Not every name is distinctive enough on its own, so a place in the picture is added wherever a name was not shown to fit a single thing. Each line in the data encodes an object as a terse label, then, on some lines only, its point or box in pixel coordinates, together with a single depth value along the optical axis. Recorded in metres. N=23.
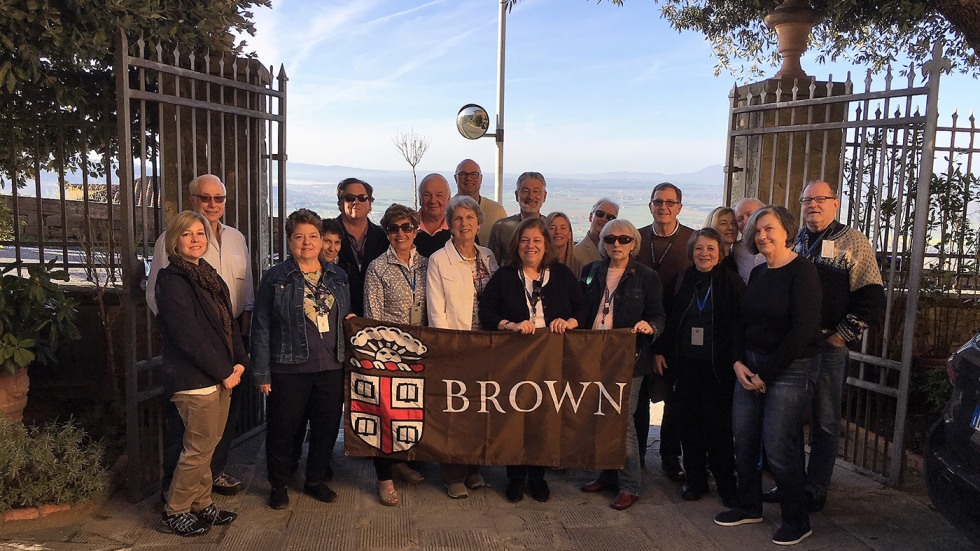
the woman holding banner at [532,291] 4.21
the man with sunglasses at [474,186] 5.66
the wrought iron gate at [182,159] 4.15
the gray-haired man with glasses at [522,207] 4.99
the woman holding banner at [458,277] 4.27
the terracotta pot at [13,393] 4.41
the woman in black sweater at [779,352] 3.59
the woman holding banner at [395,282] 4.25
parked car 2.98
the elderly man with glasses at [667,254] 4.72
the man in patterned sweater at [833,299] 4.00
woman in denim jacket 4.02
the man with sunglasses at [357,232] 4.69
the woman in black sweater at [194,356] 3.65
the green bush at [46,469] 3.91
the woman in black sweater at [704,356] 4.20
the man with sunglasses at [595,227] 5.11
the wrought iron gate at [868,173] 4.52
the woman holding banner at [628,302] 4.29
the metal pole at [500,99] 13.07
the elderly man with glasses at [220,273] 4.04
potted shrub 4.35
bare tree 27.27
